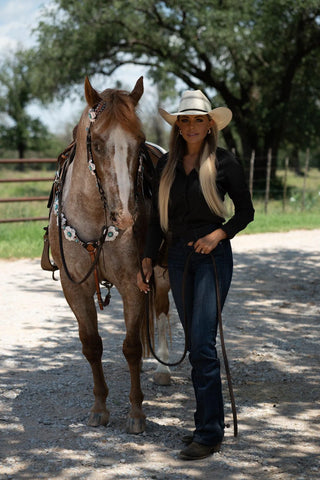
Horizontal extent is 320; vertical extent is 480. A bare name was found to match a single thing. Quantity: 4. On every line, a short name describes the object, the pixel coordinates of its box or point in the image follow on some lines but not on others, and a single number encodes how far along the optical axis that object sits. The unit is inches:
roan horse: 132.6
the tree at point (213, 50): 807.7
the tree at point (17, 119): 2156.7
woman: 132.5
